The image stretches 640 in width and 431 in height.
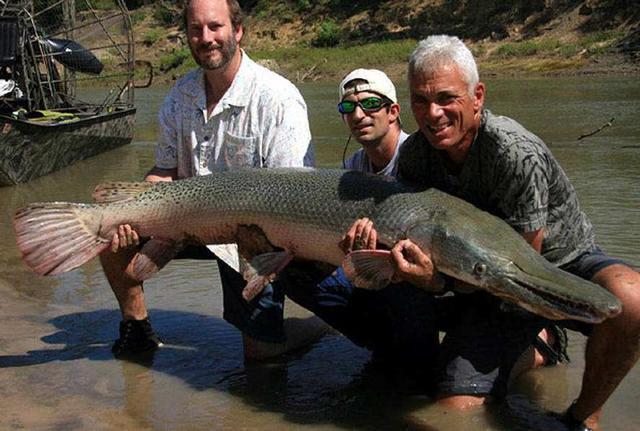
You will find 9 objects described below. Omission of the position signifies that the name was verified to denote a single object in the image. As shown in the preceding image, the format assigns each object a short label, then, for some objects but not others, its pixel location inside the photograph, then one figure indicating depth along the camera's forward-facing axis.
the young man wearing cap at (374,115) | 4.68
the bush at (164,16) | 52.44
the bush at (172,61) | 42.75
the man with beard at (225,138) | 4.66
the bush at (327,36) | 43.75
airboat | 11.04
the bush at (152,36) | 49.22
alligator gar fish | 3.38
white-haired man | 3.61
